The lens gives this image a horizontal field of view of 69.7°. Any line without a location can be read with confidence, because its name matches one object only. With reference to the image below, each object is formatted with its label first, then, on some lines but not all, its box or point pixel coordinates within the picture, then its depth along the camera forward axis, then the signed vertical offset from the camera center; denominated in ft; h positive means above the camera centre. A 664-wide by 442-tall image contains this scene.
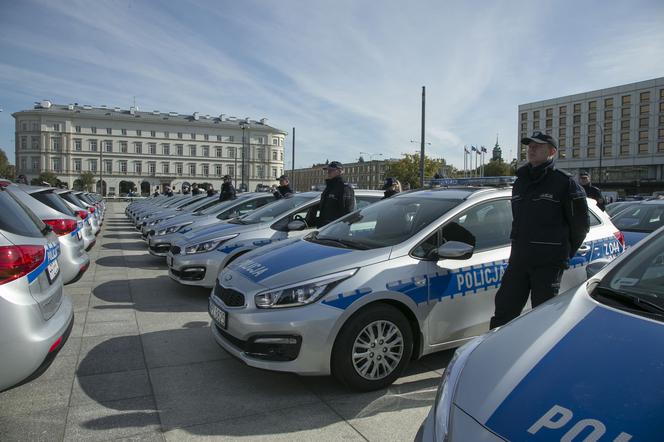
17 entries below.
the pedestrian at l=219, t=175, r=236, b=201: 41.11 +0.47
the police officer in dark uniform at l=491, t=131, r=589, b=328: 11.74 -0.74
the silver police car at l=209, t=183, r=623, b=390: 10.96 -2.29
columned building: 321.32 +35.92
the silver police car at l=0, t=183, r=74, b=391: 8.86 -2.19
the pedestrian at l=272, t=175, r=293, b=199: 30.88 +0.68
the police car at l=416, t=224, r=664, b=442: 4.74 -2.01
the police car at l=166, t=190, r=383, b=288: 20.61 -1.91
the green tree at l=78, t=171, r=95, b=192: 296.30 +9.79
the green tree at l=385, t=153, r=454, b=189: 265.54 +18.66
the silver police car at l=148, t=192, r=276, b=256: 29.63 -1.35
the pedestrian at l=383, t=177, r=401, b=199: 28.74 +0.82
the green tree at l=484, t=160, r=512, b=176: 352.77 +24.47
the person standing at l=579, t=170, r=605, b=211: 33.26 +0.99
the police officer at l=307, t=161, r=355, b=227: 20.84 -0.02
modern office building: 263.90 +42.60
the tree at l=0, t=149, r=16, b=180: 248.38 +16.30
